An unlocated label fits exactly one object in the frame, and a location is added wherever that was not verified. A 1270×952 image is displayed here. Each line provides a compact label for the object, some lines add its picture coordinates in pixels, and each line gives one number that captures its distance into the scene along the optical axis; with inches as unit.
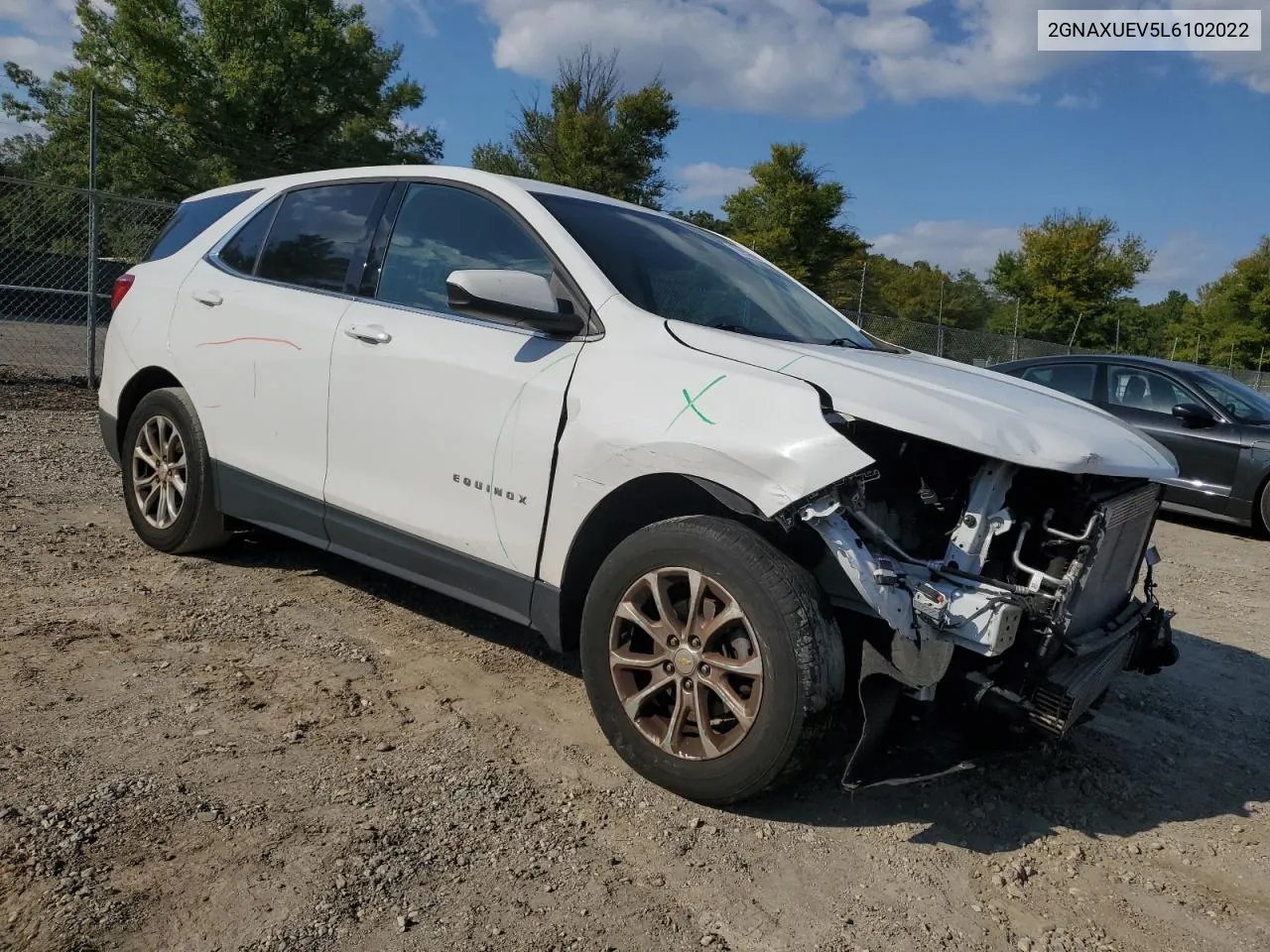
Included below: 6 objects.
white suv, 100.5
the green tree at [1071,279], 1599.4
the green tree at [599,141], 1138.0
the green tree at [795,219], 1296.8
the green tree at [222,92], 1154.7
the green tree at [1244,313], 1733.5
